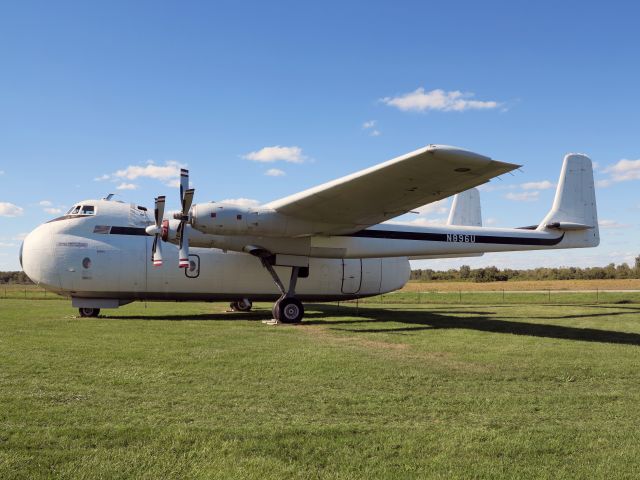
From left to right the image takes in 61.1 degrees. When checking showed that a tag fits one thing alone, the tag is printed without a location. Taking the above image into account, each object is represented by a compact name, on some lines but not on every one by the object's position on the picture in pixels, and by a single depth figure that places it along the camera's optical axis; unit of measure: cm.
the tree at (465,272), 9194
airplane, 1524
